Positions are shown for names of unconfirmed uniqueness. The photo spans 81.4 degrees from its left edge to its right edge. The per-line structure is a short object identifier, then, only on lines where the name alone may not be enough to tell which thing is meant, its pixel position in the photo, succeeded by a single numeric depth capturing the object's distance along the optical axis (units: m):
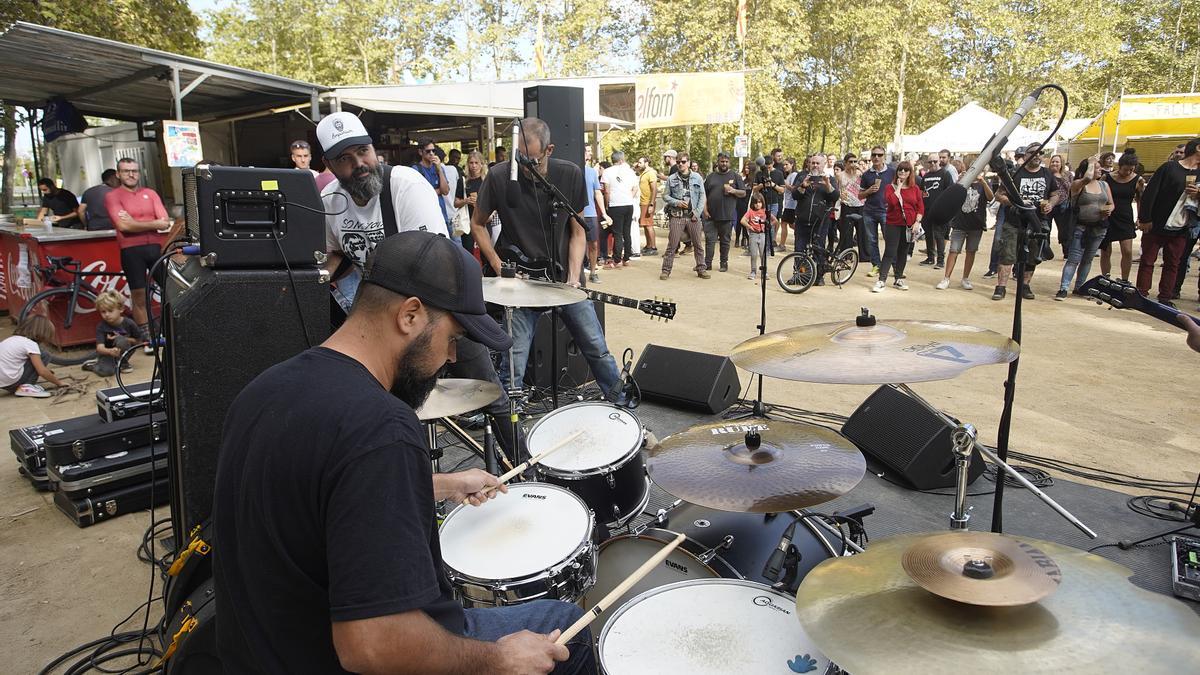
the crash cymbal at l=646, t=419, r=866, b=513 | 2.26
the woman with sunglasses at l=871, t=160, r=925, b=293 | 10.43
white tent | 21.95
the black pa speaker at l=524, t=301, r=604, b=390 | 5.87
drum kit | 1.42
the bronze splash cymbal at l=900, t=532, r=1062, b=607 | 1.43
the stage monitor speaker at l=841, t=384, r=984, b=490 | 4.01
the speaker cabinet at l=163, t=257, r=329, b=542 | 2.71
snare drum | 2.10
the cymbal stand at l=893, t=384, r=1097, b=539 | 2.45
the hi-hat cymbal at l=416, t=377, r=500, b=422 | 2.99
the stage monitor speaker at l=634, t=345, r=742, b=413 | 5.31
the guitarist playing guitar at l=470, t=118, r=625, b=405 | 4.79
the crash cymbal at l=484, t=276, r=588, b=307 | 3.56
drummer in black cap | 1.26
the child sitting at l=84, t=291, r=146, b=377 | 6.98
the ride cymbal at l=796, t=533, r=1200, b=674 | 1.34
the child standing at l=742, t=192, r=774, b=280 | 10.83
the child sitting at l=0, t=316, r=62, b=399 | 6.18
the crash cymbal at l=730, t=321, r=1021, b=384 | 2.40
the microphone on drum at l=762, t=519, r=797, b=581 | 2.38
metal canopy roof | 7.94
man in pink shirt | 7.34
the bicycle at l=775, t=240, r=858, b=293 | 10.50
